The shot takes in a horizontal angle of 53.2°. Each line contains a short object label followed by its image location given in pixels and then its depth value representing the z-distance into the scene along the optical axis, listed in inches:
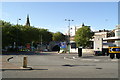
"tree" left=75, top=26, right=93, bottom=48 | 1800.8
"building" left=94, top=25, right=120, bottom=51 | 1258.2
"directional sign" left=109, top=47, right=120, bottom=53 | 804.3
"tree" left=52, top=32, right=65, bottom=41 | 3277.6
